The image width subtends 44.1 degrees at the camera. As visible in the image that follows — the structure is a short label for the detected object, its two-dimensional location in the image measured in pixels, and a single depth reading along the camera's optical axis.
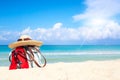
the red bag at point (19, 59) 3.28
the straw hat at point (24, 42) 3.35
